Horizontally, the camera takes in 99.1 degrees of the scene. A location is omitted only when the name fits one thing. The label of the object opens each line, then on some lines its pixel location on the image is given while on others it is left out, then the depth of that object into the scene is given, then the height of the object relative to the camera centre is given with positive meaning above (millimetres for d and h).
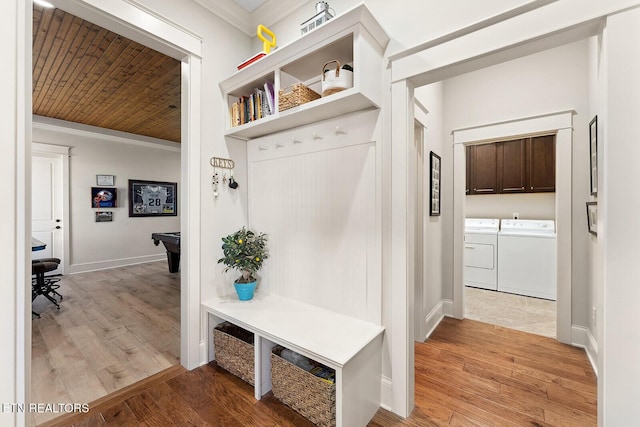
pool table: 4454 -587
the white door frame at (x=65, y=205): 4967 +147
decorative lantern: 1666 +1200
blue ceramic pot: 2166 -623
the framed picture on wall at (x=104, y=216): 5465 -67
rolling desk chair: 3322 -814
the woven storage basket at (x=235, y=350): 1874 -995
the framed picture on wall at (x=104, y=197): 5379 +317
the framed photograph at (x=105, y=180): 5422 +657
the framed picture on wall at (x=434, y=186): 2779 +265
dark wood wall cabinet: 3881 +671
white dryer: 4113 -692
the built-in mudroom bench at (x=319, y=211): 1514 +3
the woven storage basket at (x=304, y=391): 1456 -1036
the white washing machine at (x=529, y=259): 3703 -692
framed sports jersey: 5918 +327
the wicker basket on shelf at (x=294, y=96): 1737 +754
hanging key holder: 2217 +328
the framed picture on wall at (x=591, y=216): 2146 -51
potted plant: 2146 -369
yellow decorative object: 2057 +1319
